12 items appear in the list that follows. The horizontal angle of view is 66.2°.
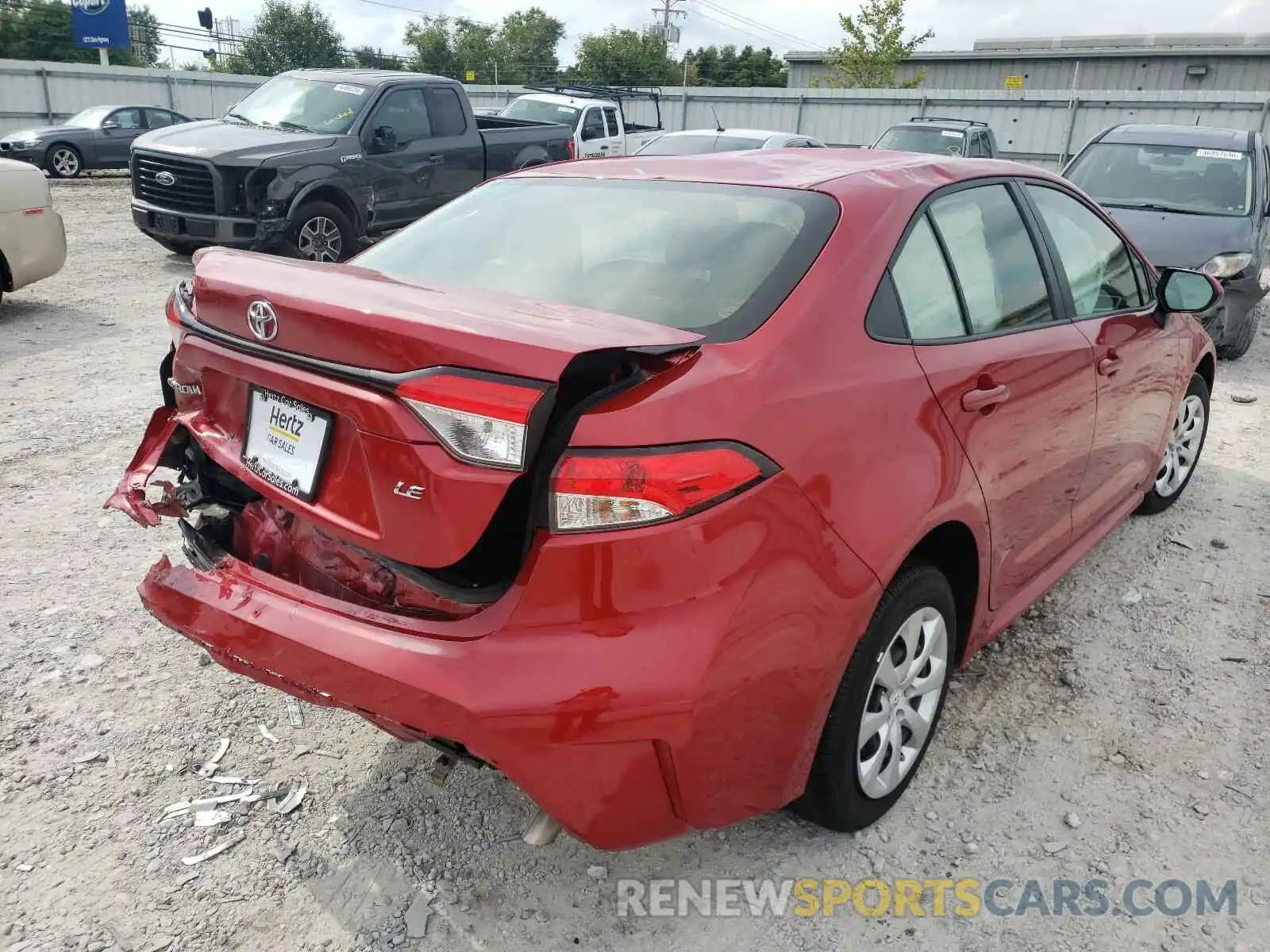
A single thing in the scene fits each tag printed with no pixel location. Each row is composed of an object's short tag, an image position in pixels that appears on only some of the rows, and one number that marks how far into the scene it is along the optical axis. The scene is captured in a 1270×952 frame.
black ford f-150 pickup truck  9.30
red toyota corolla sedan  1.89
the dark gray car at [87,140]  17.48
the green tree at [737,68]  73.81
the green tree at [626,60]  73.50
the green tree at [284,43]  61.66
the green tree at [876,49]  32.19
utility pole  60.44
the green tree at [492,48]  78.31
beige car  7.46
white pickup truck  15.23
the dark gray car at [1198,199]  7.53
